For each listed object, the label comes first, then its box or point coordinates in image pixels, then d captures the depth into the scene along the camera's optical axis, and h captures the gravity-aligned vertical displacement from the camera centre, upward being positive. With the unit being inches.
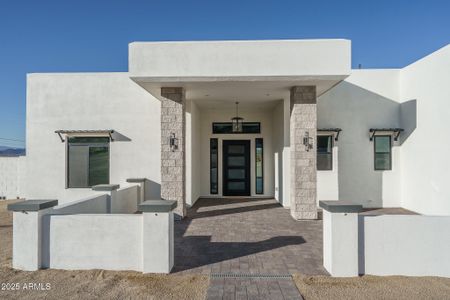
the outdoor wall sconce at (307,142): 284.4 +14.0
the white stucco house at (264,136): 284.2 +24.5
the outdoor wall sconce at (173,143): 282.0 +12.9
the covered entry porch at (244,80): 261.1 +71.4
